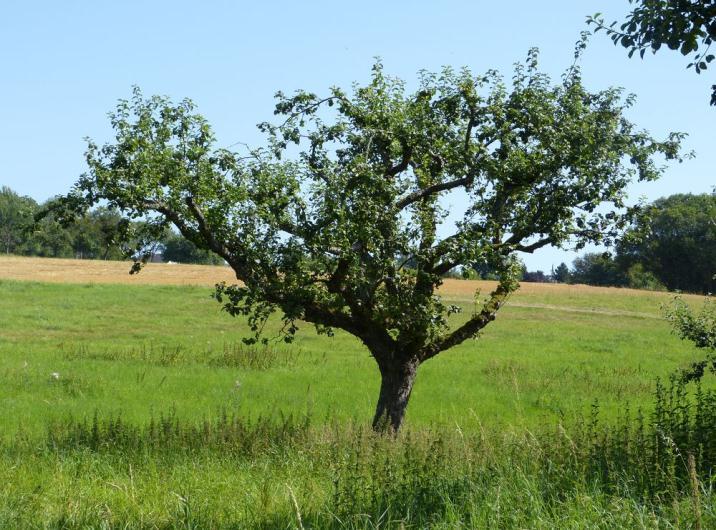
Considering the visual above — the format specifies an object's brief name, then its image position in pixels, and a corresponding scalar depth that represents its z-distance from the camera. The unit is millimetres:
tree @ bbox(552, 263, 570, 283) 154000
